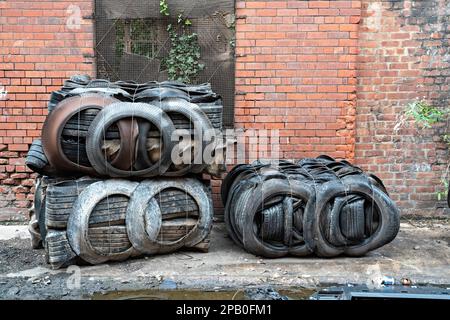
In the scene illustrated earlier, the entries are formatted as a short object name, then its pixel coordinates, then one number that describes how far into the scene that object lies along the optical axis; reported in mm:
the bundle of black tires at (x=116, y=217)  3814
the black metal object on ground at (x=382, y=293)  2900
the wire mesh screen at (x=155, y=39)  5203
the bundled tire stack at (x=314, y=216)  4070
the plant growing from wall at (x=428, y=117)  5320
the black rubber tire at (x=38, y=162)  3939
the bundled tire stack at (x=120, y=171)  3828
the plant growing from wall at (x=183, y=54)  5258
